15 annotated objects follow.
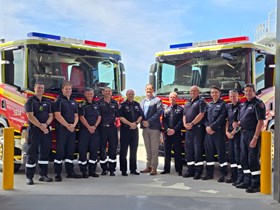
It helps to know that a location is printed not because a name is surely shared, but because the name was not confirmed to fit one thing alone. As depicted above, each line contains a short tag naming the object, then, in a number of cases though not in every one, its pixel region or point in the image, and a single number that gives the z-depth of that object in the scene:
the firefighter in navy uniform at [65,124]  6.80
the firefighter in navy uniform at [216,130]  6.79
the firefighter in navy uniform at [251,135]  6.02
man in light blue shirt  7.53
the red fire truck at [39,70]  6.96
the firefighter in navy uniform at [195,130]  7.10
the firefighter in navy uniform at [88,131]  7.12
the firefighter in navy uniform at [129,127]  7.43
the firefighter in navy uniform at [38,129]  6.46
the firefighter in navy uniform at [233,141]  6.45
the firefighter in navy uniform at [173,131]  7.47
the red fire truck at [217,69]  7.30
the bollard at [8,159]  5.98
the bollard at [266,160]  5.75
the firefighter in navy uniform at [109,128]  7.33
